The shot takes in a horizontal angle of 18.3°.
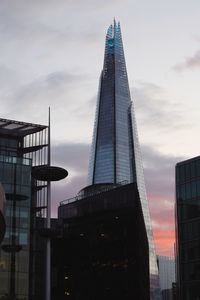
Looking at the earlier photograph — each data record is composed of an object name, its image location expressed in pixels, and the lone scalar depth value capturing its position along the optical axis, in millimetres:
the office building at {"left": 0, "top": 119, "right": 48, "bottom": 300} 83000
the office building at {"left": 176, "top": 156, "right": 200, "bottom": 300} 101250
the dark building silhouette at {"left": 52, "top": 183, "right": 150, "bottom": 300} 125688
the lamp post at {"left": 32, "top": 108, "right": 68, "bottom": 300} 66812
